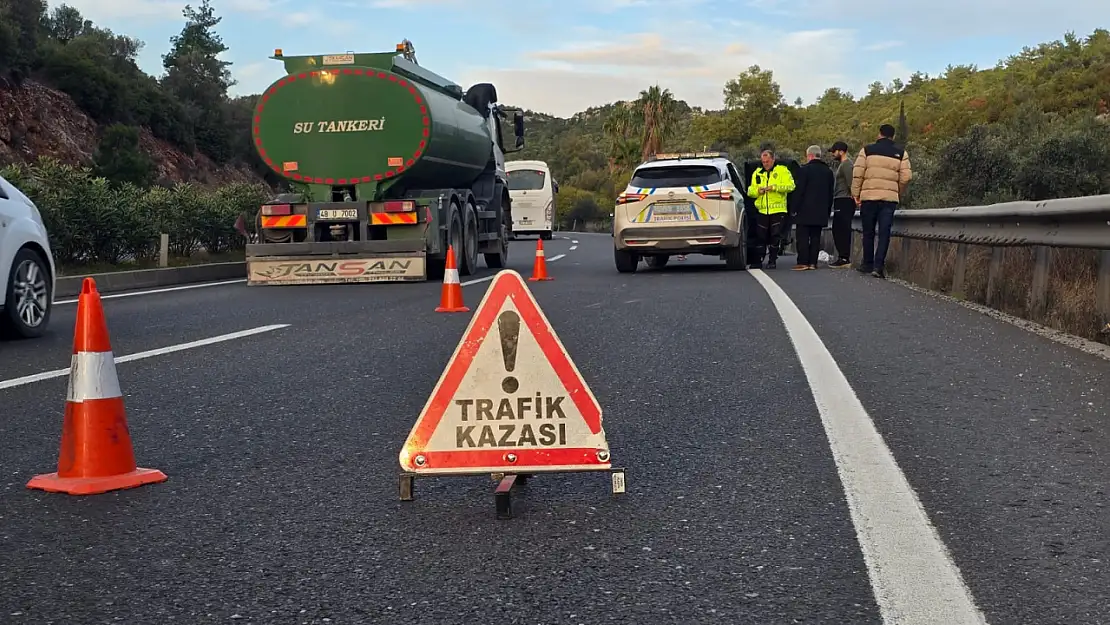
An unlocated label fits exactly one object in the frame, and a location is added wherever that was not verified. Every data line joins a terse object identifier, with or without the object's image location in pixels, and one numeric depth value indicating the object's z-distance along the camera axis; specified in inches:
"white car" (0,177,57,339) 371.2
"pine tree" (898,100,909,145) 3097.0
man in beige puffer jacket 607.8
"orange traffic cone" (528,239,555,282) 631.2
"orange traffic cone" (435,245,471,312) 451.5
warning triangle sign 166.7
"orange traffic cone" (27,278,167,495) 178.9
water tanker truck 656.4
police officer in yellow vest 722.2
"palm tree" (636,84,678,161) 3459.6
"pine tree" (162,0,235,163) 2743.6
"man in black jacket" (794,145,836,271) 701.9
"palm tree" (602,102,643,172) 3575.3
